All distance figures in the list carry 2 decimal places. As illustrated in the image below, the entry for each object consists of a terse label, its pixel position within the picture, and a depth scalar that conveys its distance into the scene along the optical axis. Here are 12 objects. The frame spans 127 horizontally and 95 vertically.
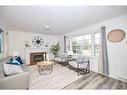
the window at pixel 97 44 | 2.87
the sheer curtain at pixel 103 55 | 2.41
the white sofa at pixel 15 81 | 1.27
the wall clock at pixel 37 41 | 4.35
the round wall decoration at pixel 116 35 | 2.15
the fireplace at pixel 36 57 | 4.16
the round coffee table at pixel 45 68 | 2.72
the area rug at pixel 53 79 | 1.85
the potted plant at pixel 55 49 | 4.42
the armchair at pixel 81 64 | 2.81
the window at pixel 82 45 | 3.25
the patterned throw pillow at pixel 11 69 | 1.54
